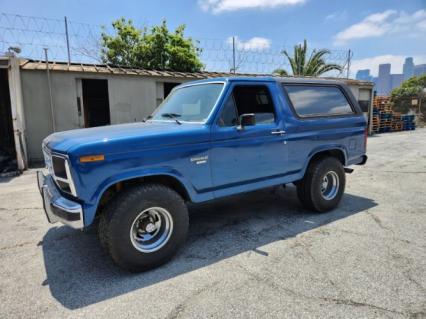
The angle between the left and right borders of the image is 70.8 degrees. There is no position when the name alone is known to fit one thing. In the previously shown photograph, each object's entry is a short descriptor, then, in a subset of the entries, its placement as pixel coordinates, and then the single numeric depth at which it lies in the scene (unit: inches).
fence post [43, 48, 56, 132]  388.0
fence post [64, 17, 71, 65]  526.2
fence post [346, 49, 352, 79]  769.6
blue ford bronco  116.6
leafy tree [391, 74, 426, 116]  1236.5
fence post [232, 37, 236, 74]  651.5
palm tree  790.5
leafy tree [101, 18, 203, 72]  759.1
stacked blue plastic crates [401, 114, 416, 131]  844.6
